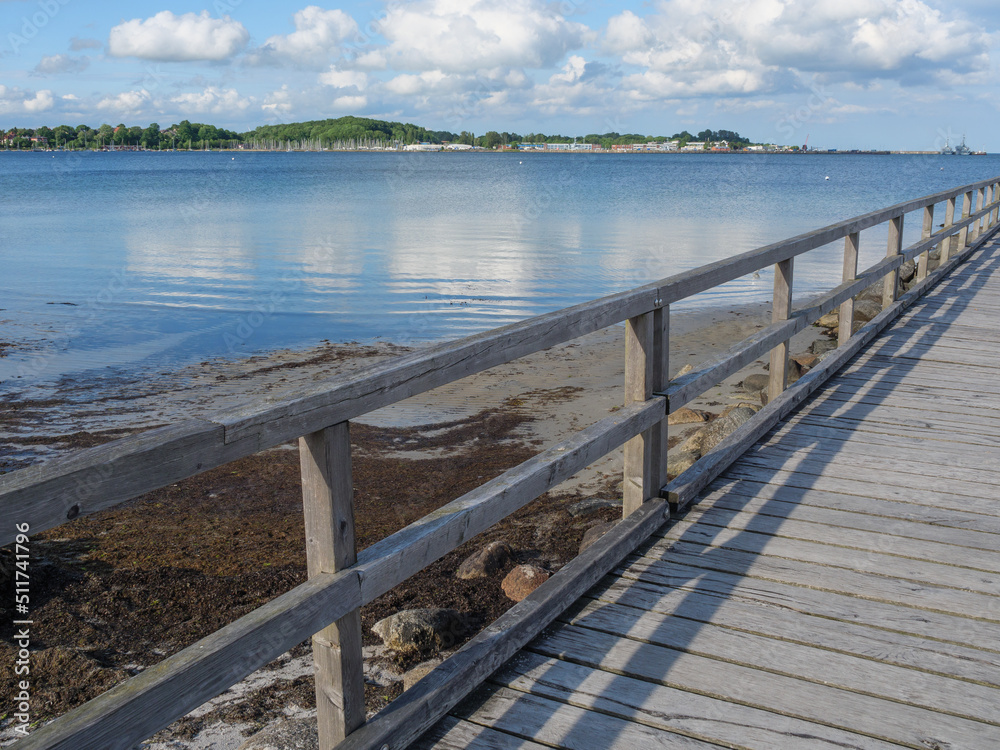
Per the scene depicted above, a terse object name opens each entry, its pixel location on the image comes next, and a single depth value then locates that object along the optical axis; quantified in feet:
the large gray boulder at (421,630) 14.58
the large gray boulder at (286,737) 10.49
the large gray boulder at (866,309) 40.75
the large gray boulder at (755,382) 33.35
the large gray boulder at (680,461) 22.66
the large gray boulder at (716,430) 23.61
